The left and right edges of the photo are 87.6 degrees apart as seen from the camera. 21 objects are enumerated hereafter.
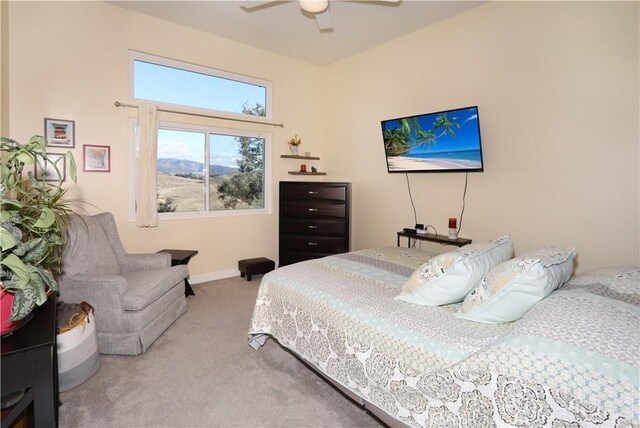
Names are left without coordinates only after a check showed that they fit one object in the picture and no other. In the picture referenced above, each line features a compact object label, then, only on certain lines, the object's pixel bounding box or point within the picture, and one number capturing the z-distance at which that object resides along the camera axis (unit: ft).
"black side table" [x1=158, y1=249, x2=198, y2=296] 11.51
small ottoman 14.07
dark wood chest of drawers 14.20
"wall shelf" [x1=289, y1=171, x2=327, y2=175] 16.25
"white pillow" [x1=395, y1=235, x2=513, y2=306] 5.40
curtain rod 11.71
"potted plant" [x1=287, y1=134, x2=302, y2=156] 15.93
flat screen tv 10.69
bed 3.27
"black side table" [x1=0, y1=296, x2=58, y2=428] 3.80
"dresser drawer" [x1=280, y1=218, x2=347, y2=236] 14.23
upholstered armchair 7.88
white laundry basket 6.43
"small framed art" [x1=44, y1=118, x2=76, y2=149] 10.49
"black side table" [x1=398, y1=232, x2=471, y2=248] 11.00
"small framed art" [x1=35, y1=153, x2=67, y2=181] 10.48
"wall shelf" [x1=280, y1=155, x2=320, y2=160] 15.85
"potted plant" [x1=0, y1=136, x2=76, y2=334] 3.76
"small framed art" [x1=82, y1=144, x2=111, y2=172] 11.22
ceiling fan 8.36
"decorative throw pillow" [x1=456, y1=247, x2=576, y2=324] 4.58
